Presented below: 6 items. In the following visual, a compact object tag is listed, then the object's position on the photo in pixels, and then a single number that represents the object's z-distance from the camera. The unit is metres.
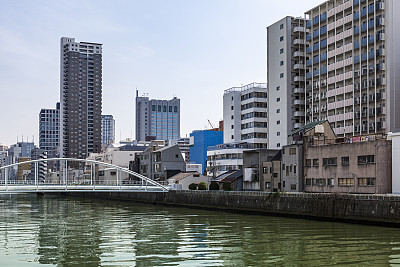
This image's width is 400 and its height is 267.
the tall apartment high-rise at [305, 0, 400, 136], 66.50
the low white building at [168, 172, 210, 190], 82.31
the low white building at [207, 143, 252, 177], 84.94
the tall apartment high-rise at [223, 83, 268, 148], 91.06
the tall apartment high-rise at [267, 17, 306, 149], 82.88
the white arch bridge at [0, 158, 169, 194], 55.67
